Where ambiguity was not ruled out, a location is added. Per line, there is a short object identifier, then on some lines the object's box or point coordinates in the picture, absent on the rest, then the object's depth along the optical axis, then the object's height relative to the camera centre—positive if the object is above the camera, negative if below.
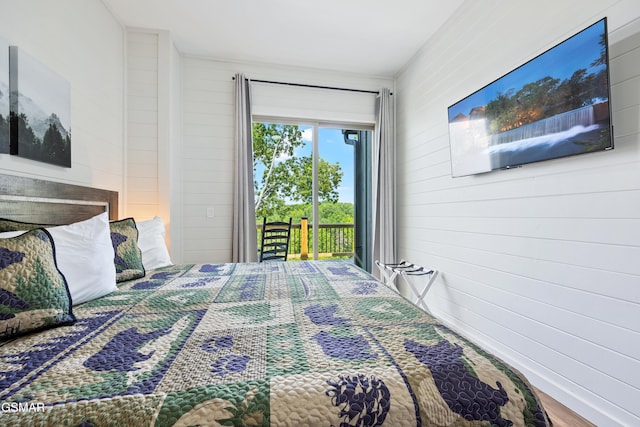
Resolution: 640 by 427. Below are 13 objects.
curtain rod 3.24 +1.58
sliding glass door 3.46 +0.42
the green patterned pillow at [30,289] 0.88 -0.22
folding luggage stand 2.68 -0.56
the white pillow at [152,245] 1.98 -0.18
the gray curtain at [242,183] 3.10 +0.40
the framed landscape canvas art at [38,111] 1.49 +0.65
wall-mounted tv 1.36 +0.63
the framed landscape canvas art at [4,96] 1.41 +0.64
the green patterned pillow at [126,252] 1.60 -0.19
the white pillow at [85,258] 1.21 -0.17
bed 0.58 -0.37
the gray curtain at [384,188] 3.44 +0.36
